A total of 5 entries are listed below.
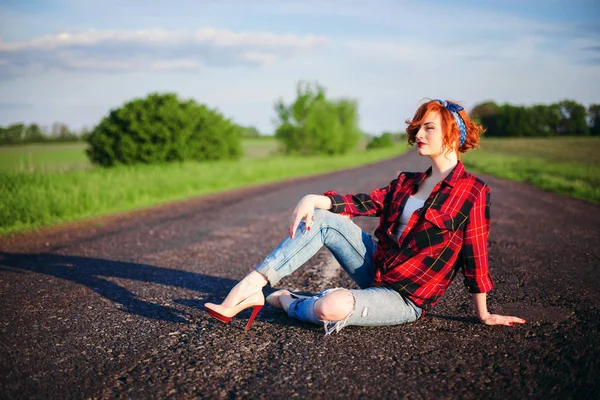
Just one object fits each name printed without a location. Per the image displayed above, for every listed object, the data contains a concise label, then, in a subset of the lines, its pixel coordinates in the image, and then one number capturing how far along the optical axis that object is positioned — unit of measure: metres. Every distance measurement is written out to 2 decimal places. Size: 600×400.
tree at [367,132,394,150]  123.51
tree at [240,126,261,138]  86.62
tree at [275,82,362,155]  39.50
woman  2.41
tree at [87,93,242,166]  19.66
